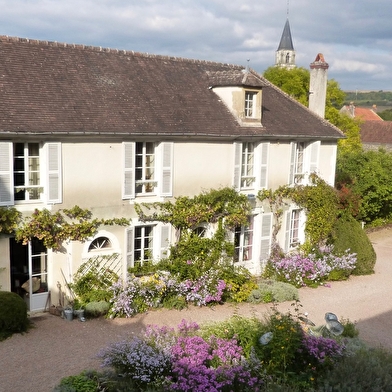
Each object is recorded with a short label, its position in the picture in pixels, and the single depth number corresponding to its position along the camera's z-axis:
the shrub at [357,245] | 17.59
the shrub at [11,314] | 10.55
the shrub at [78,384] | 7.70
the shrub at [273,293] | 14.11
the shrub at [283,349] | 8.04
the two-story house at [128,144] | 11.99
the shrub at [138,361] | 7.81
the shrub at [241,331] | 8.78
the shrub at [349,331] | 11.14
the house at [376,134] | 45.75
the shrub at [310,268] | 16.11
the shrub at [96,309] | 12.16
